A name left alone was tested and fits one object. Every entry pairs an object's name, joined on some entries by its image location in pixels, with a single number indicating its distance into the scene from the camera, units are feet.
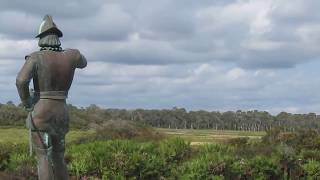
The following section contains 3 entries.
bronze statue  30.40
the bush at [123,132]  98.22
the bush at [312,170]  57.06
